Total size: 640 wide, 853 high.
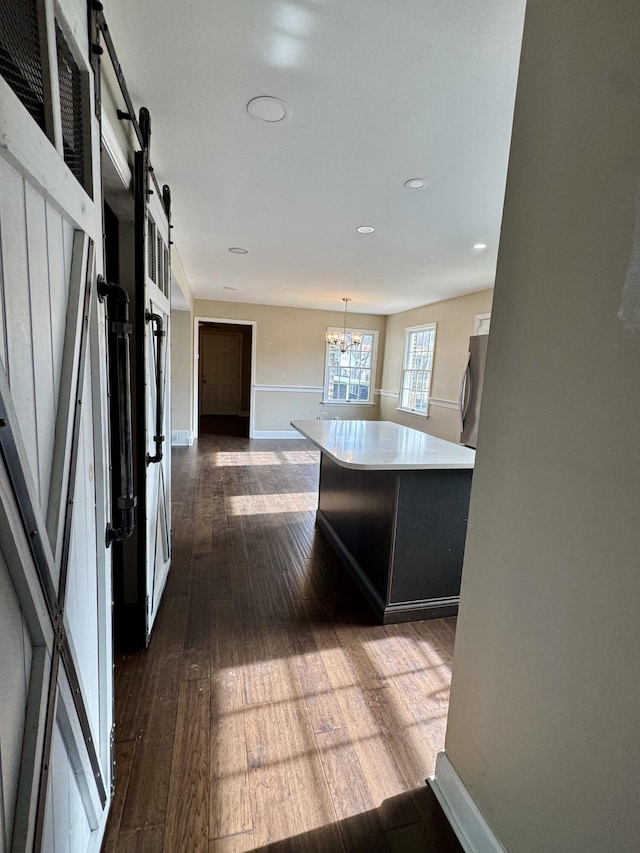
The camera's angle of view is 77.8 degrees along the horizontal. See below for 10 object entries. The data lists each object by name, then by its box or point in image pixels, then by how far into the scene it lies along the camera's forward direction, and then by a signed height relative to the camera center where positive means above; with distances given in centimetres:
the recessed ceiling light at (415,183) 242 +116
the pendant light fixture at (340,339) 659 +49
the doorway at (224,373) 1030 -30
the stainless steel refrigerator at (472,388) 331 -10
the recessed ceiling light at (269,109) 176 +115
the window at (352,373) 805 -8
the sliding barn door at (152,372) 169 -7
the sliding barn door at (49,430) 63 -15
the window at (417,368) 666 +9
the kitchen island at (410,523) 218 -86
